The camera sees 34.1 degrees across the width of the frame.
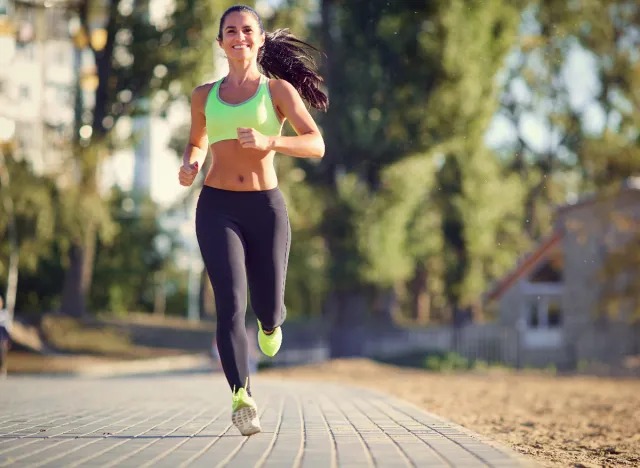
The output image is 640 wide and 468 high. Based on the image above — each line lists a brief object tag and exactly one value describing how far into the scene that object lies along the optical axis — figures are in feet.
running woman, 20.20
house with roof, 87.92
